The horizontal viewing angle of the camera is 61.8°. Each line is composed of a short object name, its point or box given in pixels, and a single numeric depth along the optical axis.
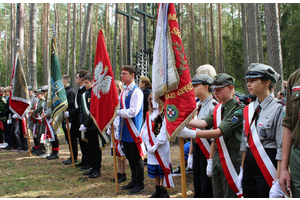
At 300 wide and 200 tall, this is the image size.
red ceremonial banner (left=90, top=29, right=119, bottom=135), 4.76
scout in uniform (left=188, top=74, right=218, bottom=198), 3.37
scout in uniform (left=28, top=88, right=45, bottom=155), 8.45
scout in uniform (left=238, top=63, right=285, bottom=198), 2.34
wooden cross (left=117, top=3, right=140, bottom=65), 9.30
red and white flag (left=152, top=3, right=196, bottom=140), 2.57
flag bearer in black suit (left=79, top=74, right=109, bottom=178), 5.76
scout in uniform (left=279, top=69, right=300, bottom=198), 1.87
